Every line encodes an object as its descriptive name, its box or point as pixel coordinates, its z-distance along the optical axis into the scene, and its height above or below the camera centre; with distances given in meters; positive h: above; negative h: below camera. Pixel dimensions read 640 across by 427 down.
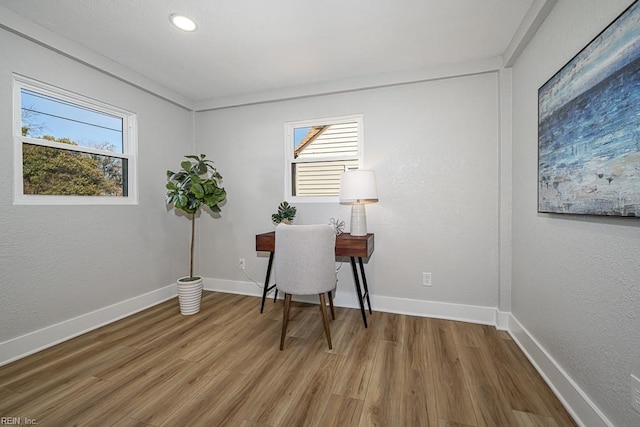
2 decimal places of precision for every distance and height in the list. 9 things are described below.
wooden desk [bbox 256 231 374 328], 2.30 -0.35
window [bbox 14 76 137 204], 1.95 +0.55
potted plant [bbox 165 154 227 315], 2.56 +0.15
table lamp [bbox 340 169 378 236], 2.42 +0.21
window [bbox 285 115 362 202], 2.88 +0.65
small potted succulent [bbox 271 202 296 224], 2.85 -0.05
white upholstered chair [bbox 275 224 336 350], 1.96 -0.38
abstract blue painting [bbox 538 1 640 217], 1.00 +0.39
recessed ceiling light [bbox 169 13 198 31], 1.83 +1.39
